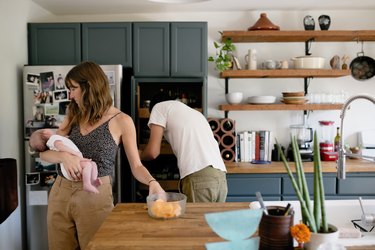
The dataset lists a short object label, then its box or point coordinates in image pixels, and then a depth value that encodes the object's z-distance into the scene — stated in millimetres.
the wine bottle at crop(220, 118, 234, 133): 3621
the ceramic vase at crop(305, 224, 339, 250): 1153
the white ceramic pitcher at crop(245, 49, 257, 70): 3709
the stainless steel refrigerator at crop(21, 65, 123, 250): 3107
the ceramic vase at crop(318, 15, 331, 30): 3682
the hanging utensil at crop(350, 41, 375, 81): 3889
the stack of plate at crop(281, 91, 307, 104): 3617
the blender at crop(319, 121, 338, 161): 3680
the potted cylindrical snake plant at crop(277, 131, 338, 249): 1151
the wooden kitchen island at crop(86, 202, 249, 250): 1289
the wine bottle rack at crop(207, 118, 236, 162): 3614
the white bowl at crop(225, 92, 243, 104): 3719
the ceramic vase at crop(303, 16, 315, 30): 3699
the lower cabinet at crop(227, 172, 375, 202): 3309
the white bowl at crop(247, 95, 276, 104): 3668
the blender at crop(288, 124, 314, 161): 3770
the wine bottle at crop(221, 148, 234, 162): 3623
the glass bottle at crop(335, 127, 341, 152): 3793
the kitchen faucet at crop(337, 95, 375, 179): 1565
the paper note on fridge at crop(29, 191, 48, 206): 3148
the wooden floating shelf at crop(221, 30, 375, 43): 3576
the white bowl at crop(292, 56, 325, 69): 3612
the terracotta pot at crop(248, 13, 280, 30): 3611
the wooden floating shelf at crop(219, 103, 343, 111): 3604
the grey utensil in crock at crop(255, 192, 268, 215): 1199
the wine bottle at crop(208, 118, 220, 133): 3613
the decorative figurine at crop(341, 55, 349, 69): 3703
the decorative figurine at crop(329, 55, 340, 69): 3709
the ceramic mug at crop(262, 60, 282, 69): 3691
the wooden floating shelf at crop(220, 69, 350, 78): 3586
